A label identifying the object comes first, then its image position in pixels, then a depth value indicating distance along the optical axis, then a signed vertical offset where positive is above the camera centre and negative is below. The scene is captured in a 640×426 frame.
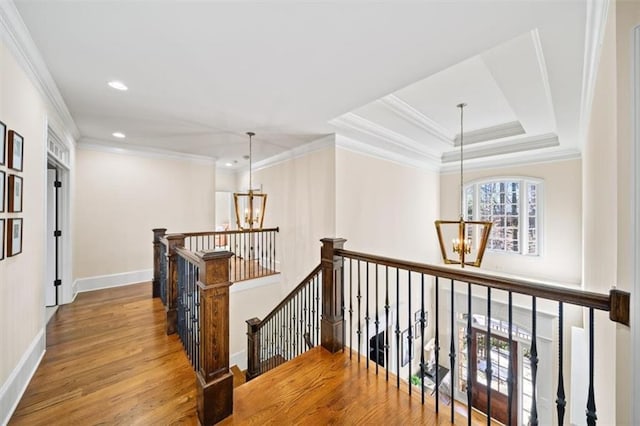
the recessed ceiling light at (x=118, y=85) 2.62 +1.34
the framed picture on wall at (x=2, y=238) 1.75 -0.18
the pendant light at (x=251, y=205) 4.35 +0.15
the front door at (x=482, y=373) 5.85 -3.82
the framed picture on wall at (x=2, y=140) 1.76 +0.51
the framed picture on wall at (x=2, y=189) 1.79 +0.16
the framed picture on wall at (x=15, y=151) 1.88 +0.47
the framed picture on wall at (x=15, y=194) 1.91 +0.14
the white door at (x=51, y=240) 3.76 -0.42
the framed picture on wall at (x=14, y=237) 1.86 -0.19
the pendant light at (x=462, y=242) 3.02 -0.37
